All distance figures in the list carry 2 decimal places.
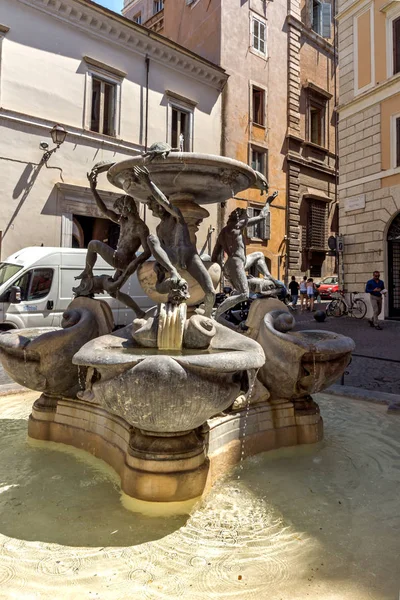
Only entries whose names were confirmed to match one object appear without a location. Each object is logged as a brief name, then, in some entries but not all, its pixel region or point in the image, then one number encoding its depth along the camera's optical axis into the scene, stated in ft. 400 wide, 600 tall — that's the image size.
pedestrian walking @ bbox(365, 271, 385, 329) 42.27
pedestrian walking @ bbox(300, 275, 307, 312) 58.49
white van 29.78
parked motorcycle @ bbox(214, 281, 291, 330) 35.12
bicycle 50.09
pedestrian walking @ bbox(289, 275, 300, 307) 60.95
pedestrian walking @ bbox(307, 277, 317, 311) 56.78
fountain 7.96
